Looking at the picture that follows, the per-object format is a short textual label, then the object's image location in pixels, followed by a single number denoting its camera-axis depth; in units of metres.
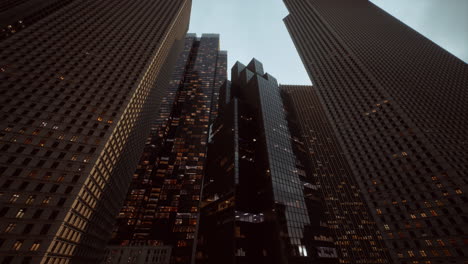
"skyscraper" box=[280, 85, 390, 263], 121.69
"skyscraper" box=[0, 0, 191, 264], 43.47
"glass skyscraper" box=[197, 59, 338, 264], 64.75
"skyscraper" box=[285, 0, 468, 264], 53.69
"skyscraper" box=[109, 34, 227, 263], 100.88
